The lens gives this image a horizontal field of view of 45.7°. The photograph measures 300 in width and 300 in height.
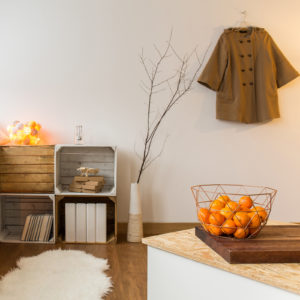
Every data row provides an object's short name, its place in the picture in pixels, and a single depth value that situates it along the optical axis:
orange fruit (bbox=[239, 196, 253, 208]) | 1.04
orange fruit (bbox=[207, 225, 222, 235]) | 1.01
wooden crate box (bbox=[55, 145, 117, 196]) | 3.35
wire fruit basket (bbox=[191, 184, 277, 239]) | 0.99
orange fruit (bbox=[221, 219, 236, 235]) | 0.99
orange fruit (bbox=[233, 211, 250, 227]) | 0.98
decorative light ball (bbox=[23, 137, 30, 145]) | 3.15
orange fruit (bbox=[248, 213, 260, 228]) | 0.99
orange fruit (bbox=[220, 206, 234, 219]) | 1.00
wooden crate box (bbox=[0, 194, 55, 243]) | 3.34
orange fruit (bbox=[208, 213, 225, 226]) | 1.01
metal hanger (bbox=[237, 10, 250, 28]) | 3.42
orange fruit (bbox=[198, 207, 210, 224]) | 1.04
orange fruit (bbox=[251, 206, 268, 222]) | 1.01
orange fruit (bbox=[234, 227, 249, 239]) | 0.98
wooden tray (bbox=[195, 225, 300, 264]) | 0.87
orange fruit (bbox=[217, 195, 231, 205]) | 1.06
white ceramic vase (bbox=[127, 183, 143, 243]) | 3.10
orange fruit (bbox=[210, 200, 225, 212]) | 1.05
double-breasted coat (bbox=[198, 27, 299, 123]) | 3.34
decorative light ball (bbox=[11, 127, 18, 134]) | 3.17
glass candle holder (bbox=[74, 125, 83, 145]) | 3.16
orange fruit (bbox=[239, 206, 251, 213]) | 1.02
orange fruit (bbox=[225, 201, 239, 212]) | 1.02
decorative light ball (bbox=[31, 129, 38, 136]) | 3.18
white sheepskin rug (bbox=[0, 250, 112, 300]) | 1.91
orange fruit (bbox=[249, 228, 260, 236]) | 1.00
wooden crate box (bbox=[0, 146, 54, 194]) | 3.03
